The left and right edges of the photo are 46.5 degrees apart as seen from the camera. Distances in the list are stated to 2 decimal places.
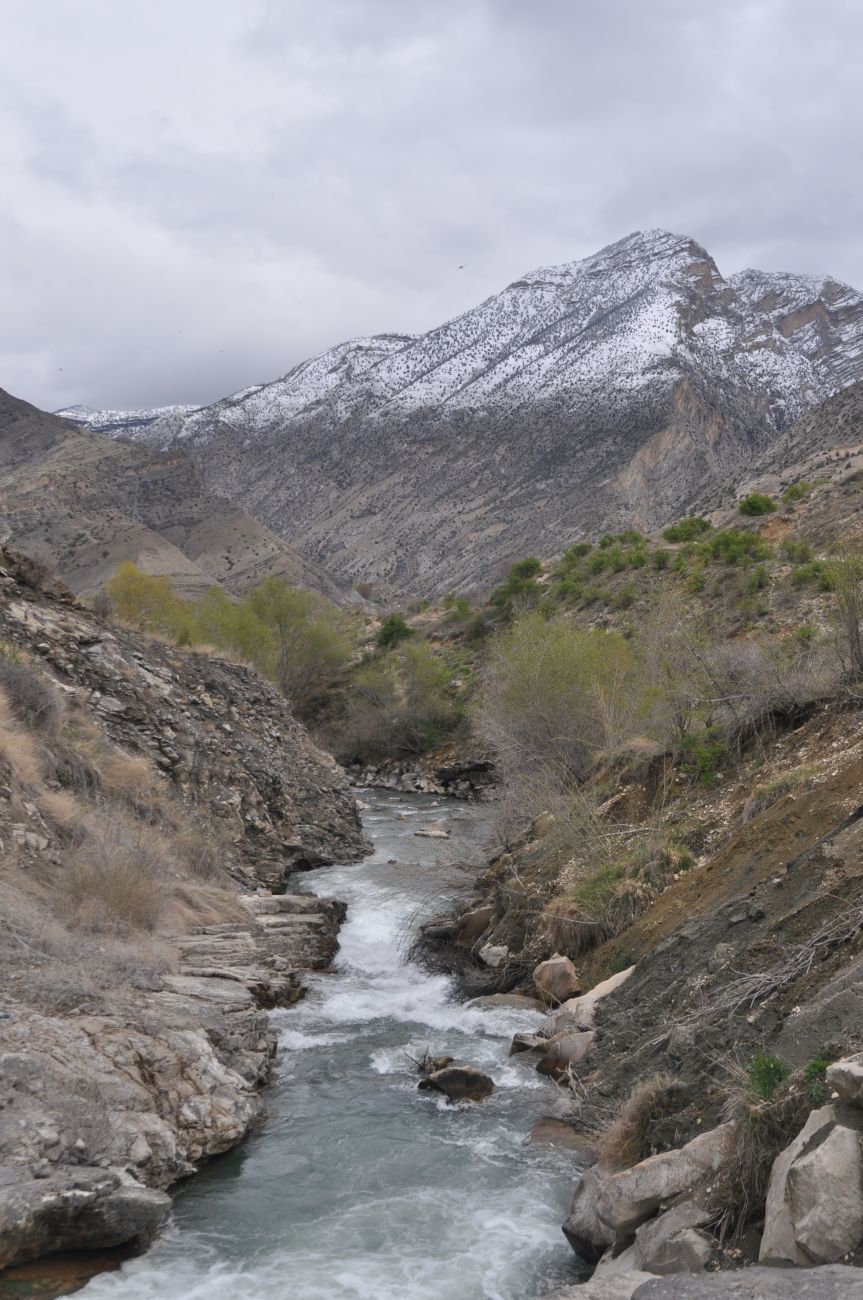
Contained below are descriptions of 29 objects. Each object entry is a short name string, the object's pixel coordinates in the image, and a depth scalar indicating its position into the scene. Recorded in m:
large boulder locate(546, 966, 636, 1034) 11.02
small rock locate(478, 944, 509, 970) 14.10
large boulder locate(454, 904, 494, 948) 15.64
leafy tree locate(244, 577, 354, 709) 47.09
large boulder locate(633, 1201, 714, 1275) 5.76
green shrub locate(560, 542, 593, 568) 52.84
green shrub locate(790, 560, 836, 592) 30.69
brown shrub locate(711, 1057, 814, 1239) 5.90
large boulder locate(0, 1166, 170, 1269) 6.79
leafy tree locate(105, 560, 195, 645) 37.53
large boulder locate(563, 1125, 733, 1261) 6.50
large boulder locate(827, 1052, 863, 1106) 5.50
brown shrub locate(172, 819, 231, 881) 16.86
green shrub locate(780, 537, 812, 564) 34.09
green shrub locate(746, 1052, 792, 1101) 6.39
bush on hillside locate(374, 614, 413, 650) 52.38
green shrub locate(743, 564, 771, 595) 33.03
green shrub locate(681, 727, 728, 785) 16.06
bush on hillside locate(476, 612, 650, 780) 21.44
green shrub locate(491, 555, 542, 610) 51.09
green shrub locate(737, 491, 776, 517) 43.00
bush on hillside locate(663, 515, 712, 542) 46.84
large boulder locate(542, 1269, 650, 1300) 5.64
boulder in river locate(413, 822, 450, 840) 25.48
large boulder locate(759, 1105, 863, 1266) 5.03
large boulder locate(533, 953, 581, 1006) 12.55
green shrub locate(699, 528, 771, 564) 36.44
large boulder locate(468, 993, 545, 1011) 12.73
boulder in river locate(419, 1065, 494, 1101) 10.43
